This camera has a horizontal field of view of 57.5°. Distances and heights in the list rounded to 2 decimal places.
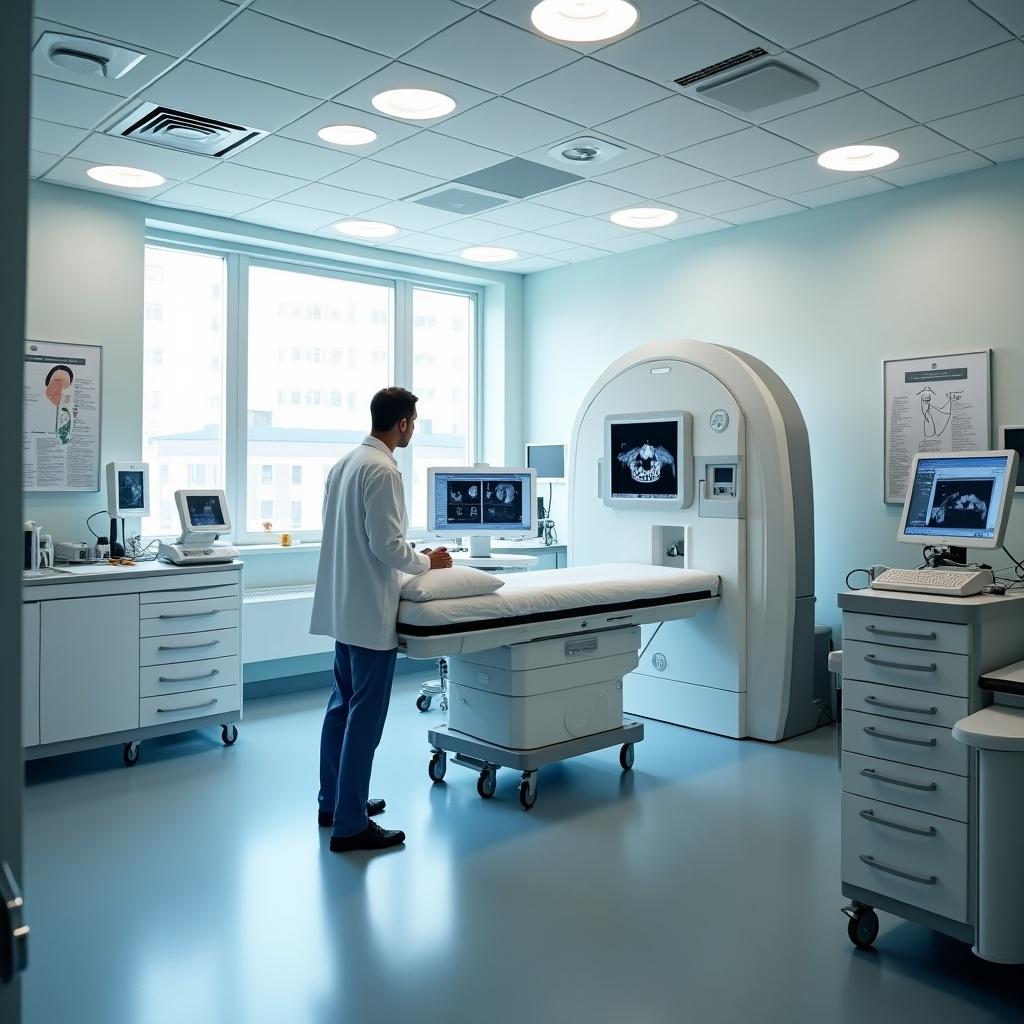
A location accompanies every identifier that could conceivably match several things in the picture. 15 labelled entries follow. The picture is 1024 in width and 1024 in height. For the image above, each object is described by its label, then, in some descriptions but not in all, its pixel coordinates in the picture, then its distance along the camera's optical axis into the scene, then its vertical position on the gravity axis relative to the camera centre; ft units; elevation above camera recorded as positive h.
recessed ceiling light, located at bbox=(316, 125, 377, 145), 13.41 +5.42
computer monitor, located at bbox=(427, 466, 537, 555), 17.06 +0.08
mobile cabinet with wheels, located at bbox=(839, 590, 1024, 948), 7.98 -2.18
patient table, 11.78 -2.22
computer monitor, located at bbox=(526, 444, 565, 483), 21.44 +1.06
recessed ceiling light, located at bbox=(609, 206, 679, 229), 17.75 +5.61
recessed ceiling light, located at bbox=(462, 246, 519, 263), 20.67 +5.71
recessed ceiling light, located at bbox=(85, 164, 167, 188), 15.10 +5.41
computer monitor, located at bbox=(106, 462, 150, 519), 15.21 +0.25
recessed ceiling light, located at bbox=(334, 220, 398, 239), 18.56 +5.60
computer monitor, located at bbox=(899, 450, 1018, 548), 9.39 +0.10
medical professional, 10.53 -1.06
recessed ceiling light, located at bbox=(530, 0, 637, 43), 9.91 +5.31
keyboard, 8.57 -0.69
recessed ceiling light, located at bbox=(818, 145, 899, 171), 14.35 +5.50
